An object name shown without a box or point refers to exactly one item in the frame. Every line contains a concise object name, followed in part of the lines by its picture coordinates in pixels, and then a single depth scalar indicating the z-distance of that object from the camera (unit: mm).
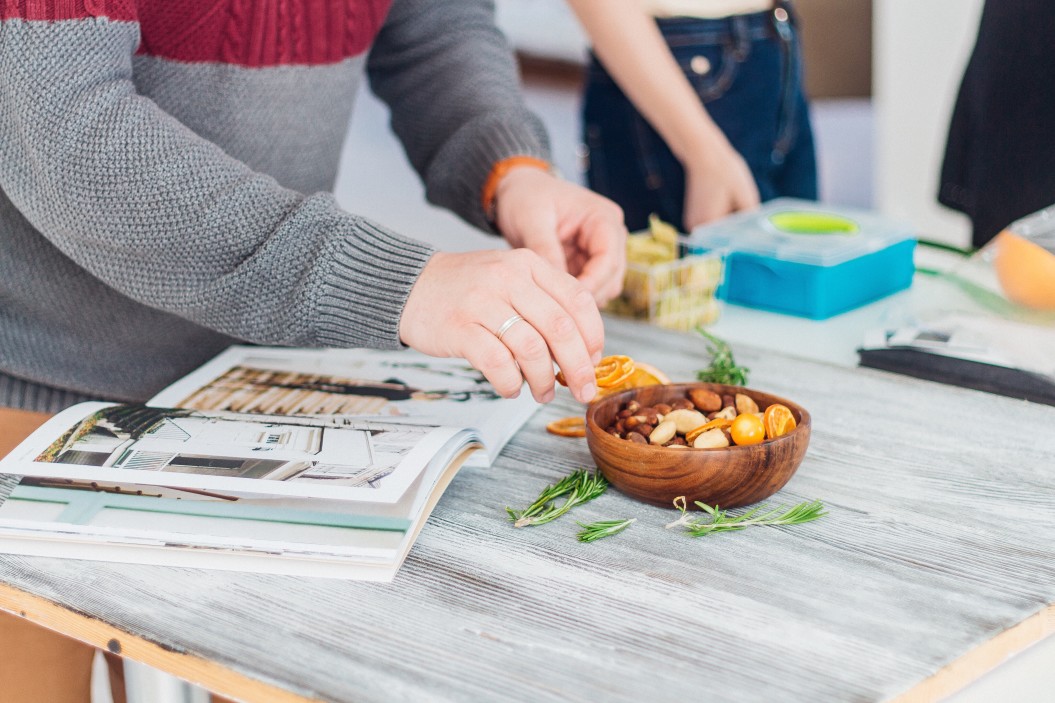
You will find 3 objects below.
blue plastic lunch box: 1255
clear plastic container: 1232
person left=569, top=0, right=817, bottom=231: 1531
